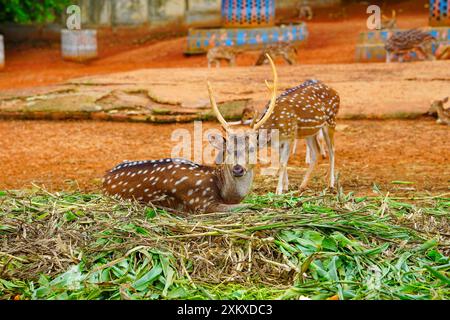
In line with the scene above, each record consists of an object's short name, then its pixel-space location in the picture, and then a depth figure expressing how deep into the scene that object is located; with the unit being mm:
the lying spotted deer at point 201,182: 6891
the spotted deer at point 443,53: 17516
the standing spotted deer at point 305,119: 9617
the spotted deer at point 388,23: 20016
